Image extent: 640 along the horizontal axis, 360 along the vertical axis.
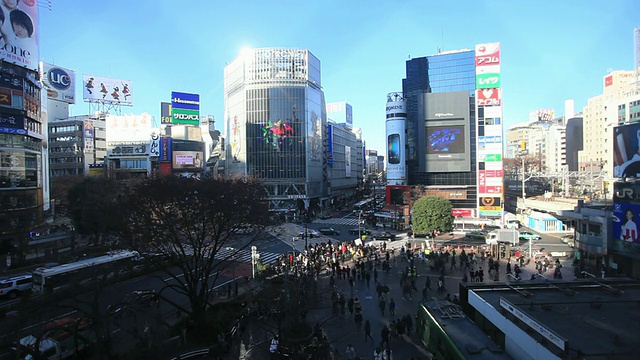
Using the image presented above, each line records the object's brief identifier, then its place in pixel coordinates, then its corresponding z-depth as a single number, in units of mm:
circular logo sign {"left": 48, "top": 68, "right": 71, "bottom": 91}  67875
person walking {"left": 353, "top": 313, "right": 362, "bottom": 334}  17016
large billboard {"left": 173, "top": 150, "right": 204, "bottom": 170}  66500
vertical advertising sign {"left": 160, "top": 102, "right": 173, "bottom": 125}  86038
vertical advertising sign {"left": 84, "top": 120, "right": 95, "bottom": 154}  69125
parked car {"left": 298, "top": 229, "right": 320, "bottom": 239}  43369
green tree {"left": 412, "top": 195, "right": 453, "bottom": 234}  39531
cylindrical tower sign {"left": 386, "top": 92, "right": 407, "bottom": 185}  56188
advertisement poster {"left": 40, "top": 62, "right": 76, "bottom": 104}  66875
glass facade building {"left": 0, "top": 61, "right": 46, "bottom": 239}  31203
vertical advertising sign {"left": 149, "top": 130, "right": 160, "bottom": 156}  69125
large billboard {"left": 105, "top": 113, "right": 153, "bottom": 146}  72000
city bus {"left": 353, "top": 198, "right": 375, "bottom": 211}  72138
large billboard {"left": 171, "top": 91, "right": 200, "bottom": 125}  75688
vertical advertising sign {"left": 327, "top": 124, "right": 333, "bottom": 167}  77625
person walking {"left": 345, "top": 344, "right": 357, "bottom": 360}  14227
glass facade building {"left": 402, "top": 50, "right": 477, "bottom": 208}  52812
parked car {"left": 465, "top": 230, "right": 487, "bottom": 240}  40312
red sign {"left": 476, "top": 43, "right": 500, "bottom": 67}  48734
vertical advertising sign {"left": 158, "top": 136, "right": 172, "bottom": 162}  66625
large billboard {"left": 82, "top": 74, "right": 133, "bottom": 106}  71812
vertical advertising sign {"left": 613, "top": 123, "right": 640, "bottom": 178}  25641
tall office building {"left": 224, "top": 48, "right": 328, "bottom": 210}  63969
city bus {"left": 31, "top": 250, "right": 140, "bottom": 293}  21203
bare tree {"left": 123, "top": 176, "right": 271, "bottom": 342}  16922
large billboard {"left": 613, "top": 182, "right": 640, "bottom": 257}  24422
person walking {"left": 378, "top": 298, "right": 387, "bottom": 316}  18672
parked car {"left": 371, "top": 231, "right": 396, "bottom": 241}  41769
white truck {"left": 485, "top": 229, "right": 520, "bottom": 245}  31734
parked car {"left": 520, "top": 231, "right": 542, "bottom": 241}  36466
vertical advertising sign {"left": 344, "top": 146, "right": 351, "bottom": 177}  93188
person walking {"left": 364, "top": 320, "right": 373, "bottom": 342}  15859
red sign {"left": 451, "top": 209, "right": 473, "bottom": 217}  51719
